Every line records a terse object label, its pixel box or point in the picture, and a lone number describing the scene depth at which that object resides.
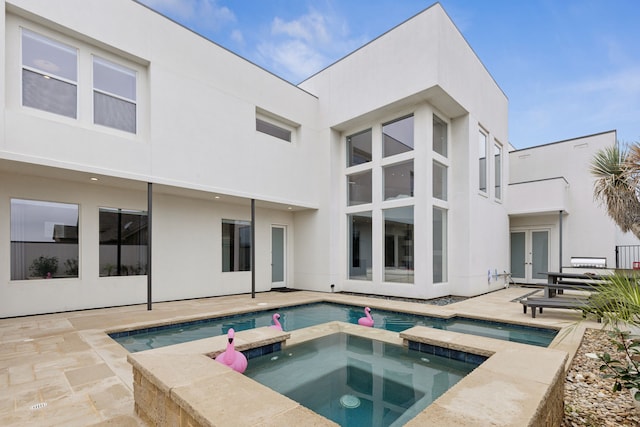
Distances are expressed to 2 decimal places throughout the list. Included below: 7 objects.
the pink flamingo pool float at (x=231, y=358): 3.62
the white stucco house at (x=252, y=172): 6.75
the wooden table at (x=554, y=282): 7.06
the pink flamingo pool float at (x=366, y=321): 6.13
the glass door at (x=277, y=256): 11.54
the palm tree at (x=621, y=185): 7.36
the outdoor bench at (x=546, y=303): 6.16
